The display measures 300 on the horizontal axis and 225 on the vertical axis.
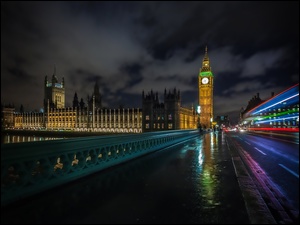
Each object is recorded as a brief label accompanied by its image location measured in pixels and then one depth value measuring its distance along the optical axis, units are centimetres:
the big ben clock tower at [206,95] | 15362
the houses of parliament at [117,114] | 10825
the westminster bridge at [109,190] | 488
